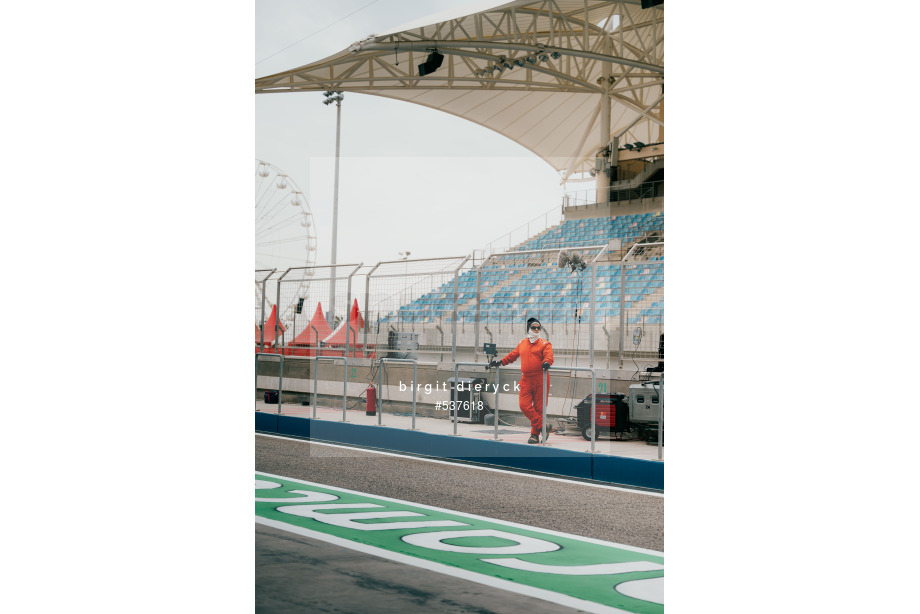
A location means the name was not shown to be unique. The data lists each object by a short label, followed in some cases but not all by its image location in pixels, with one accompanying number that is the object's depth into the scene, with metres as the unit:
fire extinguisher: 11.92
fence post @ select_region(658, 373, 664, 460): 7.36
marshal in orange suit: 9.11
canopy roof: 21.22
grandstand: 10.55
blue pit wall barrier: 7.24
